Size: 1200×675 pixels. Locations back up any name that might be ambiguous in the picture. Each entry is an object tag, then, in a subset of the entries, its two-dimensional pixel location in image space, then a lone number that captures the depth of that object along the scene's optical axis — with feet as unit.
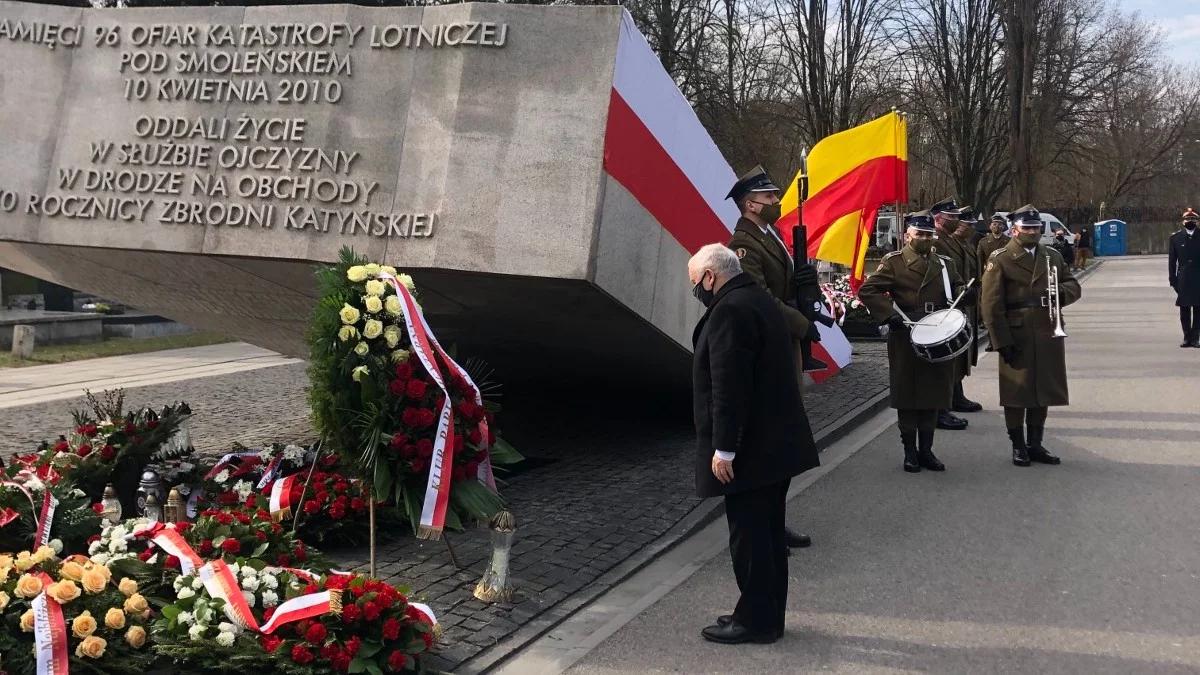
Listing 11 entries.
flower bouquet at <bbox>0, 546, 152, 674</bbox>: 13.12
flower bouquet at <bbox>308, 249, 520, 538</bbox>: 16.21
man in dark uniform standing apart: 49.85
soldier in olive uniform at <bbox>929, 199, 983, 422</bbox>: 32.14
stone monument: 20.94
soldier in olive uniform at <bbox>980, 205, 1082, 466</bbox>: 26.43
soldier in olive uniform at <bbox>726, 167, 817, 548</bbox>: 19.38
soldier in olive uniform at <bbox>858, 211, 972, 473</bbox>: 26.08
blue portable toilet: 185.37
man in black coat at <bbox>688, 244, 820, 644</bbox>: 14.67
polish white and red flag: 21.26
